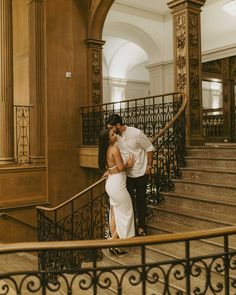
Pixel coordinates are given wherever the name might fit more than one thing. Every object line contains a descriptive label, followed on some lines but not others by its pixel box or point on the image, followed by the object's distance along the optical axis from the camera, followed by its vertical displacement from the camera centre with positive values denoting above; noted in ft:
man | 15.19 -1.01
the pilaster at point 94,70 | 31.76 +5.85
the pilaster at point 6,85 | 27.53 +4.03
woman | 13.75 -1.78
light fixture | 32.58 +11.60
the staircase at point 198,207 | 13.25 -3.18
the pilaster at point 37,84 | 29.43 +4.37
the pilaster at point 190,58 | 22.68 +4.92
